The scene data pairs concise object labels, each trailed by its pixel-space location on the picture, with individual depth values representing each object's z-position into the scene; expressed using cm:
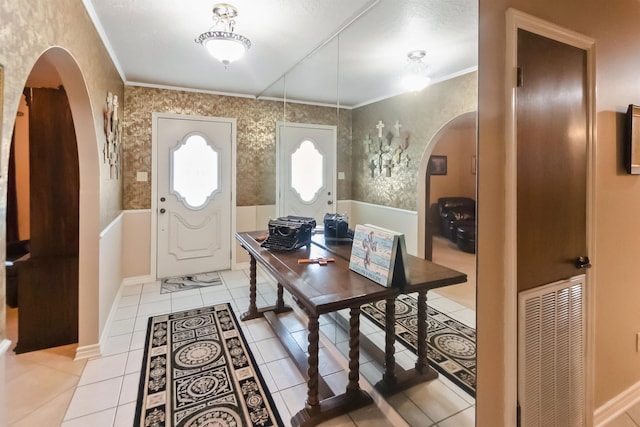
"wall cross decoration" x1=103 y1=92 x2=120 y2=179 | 277
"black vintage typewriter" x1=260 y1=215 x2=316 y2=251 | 239
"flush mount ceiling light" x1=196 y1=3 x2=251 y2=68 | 218
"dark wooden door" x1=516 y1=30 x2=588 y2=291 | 139
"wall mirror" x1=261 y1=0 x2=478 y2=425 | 153
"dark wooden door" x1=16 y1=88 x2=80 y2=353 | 253
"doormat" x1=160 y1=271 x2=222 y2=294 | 390
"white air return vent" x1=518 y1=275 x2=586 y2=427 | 144
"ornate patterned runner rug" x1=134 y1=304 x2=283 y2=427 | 185
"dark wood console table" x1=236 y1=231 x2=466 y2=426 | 157
